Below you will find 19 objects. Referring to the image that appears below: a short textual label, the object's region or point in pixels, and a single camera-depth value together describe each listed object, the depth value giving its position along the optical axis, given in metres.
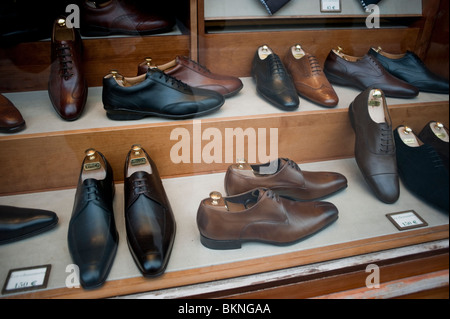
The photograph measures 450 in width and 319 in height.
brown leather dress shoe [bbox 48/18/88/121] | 0.87
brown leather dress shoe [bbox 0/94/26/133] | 0.81
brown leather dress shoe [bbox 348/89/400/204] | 0.87
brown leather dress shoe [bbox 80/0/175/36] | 0.94
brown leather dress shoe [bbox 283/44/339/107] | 1.01
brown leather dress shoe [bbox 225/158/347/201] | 0.85
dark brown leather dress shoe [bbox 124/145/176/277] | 0.67
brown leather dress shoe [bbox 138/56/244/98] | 0.98
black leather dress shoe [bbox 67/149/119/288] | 0.66
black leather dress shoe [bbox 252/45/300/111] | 0.98
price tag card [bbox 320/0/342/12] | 1.02
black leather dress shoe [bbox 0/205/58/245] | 0.72
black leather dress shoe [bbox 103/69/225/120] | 0.89
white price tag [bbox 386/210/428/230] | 0.78
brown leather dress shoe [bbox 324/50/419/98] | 1.05
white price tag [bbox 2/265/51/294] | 0.62
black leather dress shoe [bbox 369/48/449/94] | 0.98
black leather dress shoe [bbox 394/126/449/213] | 0.73
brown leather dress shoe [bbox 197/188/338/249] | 0.73
